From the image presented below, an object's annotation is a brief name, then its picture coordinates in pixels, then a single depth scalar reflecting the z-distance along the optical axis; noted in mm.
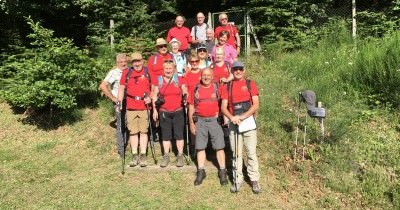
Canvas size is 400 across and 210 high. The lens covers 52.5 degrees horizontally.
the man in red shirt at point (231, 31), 8836
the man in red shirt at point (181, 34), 9045
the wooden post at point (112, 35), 12969
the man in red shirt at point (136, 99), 7052
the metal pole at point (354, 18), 12072
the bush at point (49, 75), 8875
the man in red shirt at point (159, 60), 7375
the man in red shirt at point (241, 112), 6004
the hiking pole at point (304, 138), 7023
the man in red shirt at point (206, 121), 6305
